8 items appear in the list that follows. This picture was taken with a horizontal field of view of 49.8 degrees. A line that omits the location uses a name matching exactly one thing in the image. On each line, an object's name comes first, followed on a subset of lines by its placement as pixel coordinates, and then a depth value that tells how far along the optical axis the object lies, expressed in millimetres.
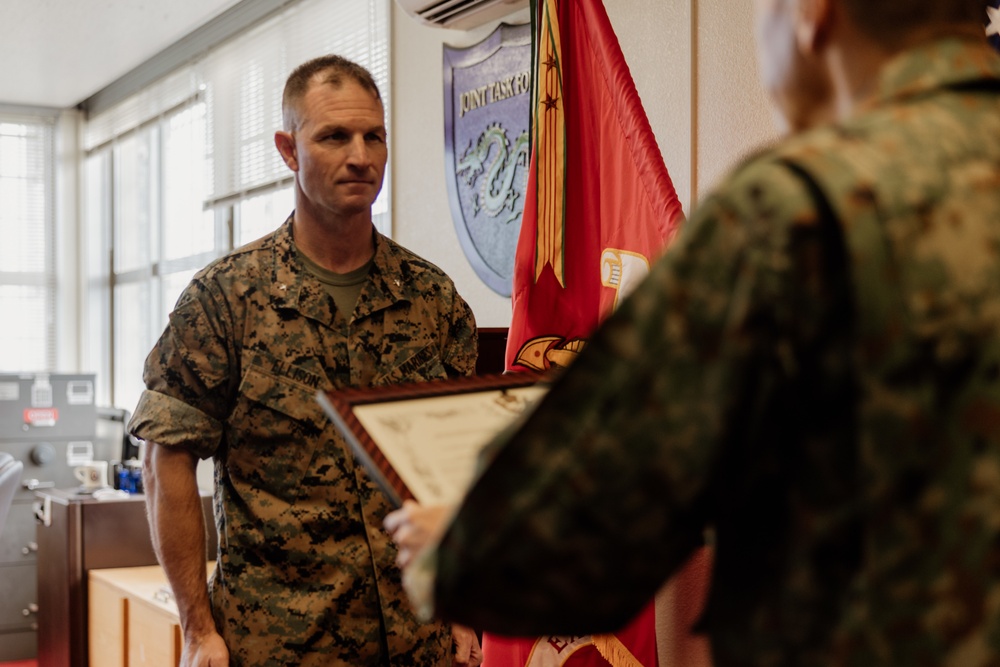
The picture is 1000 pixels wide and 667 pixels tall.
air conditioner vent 3164
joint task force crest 3135
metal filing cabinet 5340
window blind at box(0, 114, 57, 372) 7000
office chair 4109
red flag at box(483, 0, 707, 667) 2061
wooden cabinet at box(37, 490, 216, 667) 3934
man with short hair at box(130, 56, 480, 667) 1678
